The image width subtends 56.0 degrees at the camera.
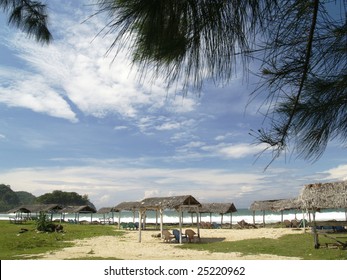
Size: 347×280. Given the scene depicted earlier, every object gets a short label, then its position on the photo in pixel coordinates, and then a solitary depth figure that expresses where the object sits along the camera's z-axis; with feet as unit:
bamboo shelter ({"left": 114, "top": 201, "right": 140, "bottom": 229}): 106.77
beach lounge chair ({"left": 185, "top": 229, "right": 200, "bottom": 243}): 56.49
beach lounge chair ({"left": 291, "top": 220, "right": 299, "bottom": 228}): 94.73
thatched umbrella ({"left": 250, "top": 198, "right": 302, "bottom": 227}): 98.78
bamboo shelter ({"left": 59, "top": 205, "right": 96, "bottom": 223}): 151.19
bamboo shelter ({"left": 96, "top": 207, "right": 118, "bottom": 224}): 153.22
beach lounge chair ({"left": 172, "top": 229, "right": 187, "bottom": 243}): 58.13
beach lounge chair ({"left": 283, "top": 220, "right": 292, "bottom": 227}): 95.55
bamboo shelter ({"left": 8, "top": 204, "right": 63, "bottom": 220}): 154.51
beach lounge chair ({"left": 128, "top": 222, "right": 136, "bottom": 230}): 101.91
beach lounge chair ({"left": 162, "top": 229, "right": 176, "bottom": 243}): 57.16
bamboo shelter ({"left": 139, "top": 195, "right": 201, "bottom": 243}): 61.26
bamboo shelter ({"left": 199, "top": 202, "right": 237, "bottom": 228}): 115.78
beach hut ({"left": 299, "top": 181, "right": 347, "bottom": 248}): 46.39
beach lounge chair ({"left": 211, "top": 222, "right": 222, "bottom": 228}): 109.34
